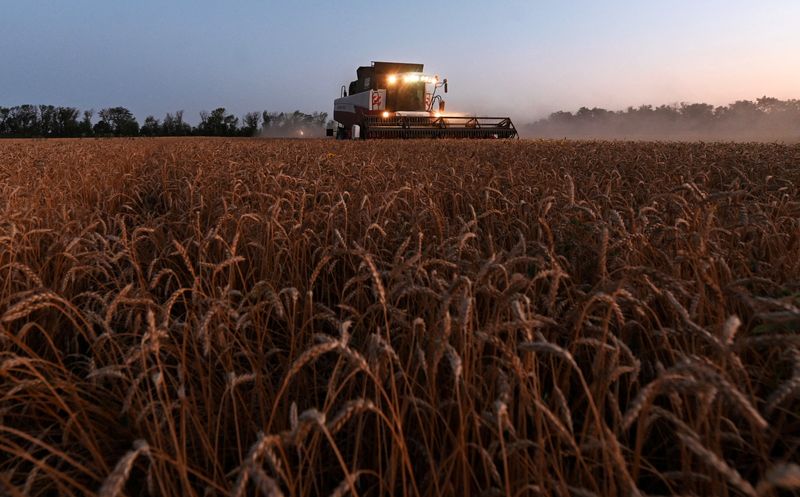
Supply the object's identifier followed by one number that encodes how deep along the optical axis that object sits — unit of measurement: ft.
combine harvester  75.66
